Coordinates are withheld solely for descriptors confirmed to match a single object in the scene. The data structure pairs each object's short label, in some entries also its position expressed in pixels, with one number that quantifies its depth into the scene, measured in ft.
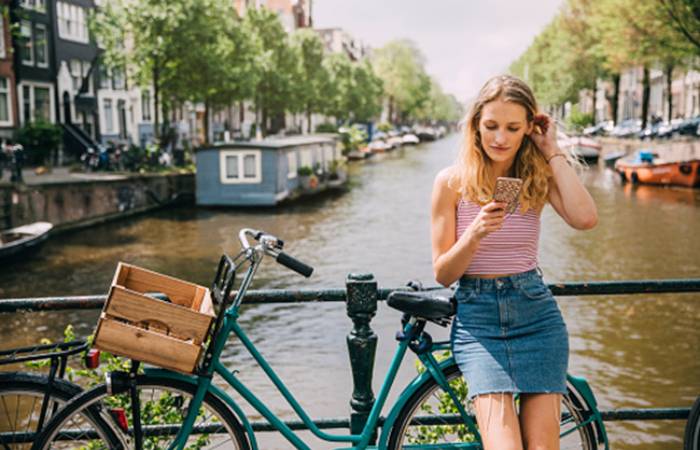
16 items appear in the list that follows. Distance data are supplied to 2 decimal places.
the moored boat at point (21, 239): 60.29
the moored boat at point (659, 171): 116.37
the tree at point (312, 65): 202.49
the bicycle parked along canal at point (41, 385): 9.45
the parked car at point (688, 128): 152.56
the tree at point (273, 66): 174.91
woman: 8.98
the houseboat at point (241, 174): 102.89
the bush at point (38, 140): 100.27
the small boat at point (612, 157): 154.30
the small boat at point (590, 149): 166.33
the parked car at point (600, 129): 206.59
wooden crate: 8.84
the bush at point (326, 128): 222.07
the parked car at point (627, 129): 180.65
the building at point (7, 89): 103.50
